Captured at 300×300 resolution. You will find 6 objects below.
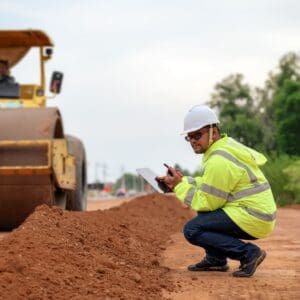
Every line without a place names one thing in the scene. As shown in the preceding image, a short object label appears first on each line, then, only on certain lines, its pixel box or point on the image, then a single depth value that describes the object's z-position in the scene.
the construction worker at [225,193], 6.55
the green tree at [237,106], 41.19
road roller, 9.74
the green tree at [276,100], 35.25
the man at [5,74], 12.57
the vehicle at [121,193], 59.44
